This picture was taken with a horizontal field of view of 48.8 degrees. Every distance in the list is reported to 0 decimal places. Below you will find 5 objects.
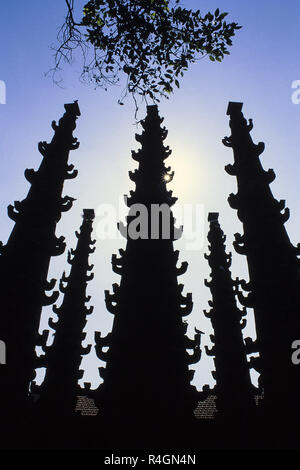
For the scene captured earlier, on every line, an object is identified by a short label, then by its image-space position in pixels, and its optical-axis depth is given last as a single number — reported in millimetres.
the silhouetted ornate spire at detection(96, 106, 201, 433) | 8141
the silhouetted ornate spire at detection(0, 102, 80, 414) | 8547
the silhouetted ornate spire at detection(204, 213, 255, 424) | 11852
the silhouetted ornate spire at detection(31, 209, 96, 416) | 10216
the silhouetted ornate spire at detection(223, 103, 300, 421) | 8305
